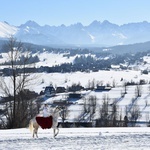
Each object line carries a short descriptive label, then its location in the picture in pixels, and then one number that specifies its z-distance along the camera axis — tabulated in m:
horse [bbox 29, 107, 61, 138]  18.62
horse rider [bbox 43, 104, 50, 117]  18.72
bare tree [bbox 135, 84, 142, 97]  147.12
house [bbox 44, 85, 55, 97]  155.44
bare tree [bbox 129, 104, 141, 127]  94.54
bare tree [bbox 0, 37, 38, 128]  27.12
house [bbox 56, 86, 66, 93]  171.84
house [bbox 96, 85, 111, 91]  169.30
